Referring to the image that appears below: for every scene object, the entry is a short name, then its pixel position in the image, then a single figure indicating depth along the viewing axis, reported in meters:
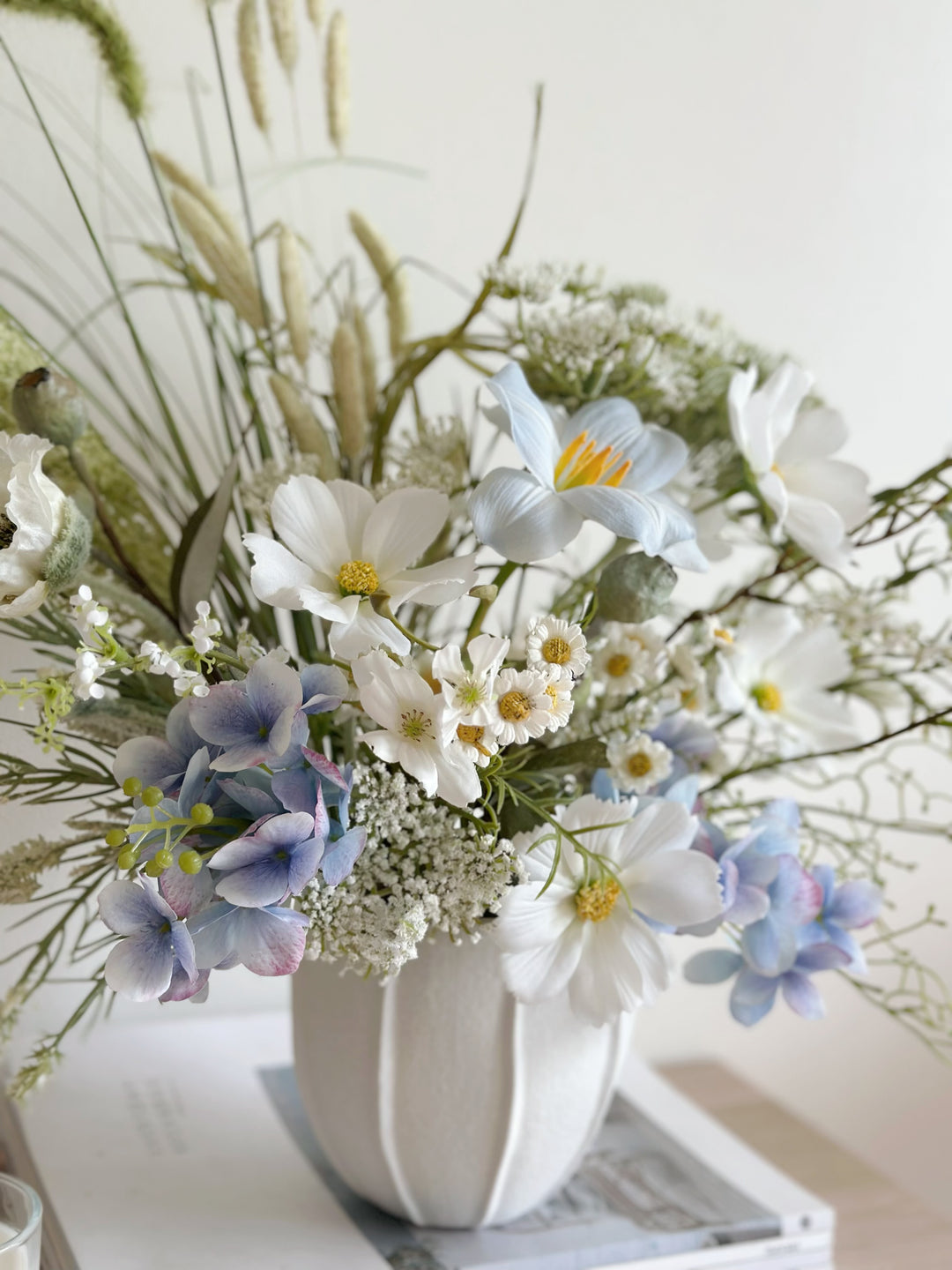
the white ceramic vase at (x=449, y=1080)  0.58
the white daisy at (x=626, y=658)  0.56
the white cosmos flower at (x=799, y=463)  0.58
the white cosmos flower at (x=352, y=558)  0.45
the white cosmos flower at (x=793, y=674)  0.64
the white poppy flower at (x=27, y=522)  0.44
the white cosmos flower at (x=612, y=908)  0.51
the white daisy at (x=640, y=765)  0.54
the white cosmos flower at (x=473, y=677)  0.43
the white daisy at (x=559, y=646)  0.44
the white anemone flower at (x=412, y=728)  0.44
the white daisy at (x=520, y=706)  0.43
